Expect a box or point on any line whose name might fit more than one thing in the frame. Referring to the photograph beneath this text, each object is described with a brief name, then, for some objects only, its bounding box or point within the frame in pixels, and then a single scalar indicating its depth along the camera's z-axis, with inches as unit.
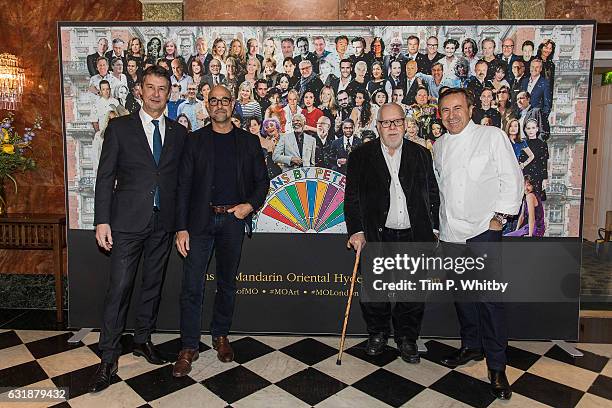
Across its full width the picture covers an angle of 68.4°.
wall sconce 165.8
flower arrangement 160.6
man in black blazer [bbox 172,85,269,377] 119.8
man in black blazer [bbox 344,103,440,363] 124.6
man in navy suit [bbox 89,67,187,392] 115.6
